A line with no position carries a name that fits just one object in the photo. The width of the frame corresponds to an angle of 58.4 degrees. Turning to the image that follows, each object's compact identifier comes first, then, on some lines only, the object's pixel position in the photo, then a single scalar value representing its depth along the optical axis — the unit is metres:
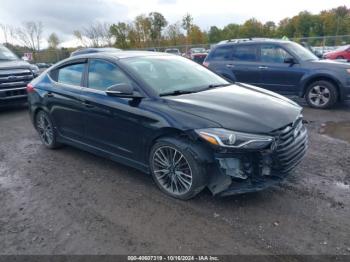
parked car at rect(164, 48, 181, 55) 26.08
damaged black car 3.24
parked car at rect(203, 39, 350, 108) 7.84
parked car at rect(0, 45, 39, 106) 8.46
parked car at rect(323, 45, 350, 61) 16.17
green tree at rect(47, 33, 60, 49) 62.98
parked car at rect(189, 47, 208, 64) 25.77
